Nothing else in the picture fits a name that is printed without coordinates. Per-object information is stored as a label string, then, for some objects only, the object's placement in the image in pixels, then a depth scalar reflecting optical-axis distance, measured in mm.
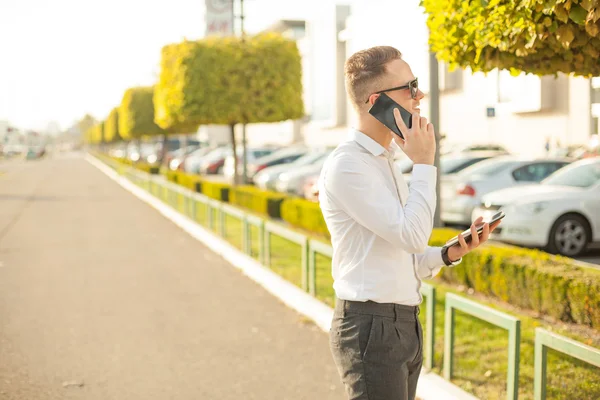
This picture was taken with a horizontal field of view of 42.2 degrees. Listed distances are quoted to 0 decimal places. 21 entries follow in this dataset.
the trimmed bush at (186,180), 25906
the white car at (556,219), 10969
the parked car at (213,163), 38781
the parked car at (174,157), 44700
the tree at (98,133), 94900
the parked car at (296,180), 21956
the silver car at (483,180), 13883
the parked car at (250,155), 31031
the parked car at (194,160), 41000
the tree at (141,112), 45812
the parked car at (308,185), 19605
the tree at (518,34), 3928
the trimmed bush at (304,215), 13967
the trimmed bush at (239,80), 20609
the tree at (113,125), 68656
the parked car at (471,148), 28947
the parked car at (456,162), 16172
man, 2562
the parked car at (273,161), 28516
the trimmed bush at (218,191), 21953
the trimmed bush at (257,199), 17422
